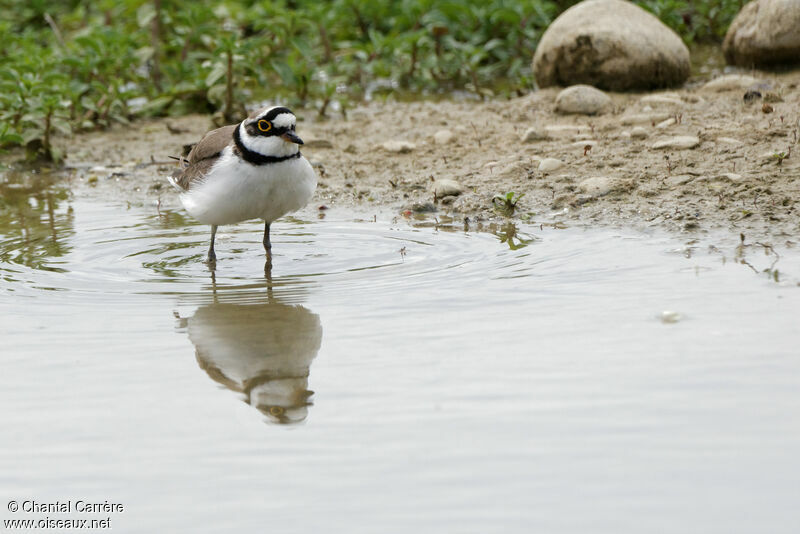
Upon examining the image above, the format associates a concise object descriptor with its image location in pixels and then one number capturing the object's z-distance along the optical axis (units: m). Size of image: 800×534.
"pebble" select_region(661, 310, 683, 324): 10.89
